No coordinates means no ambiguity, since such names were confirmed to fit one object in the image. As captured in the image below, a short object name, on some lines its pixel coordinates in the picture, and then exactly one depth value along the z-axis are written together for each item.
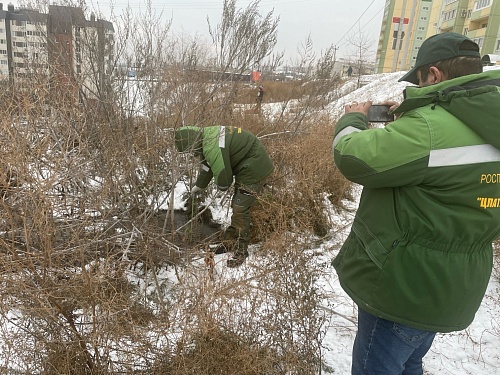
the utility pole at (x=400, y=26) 18.84
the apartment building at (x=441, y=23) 26.22
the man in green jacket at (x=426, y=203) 1.10
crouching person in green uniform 3.53
